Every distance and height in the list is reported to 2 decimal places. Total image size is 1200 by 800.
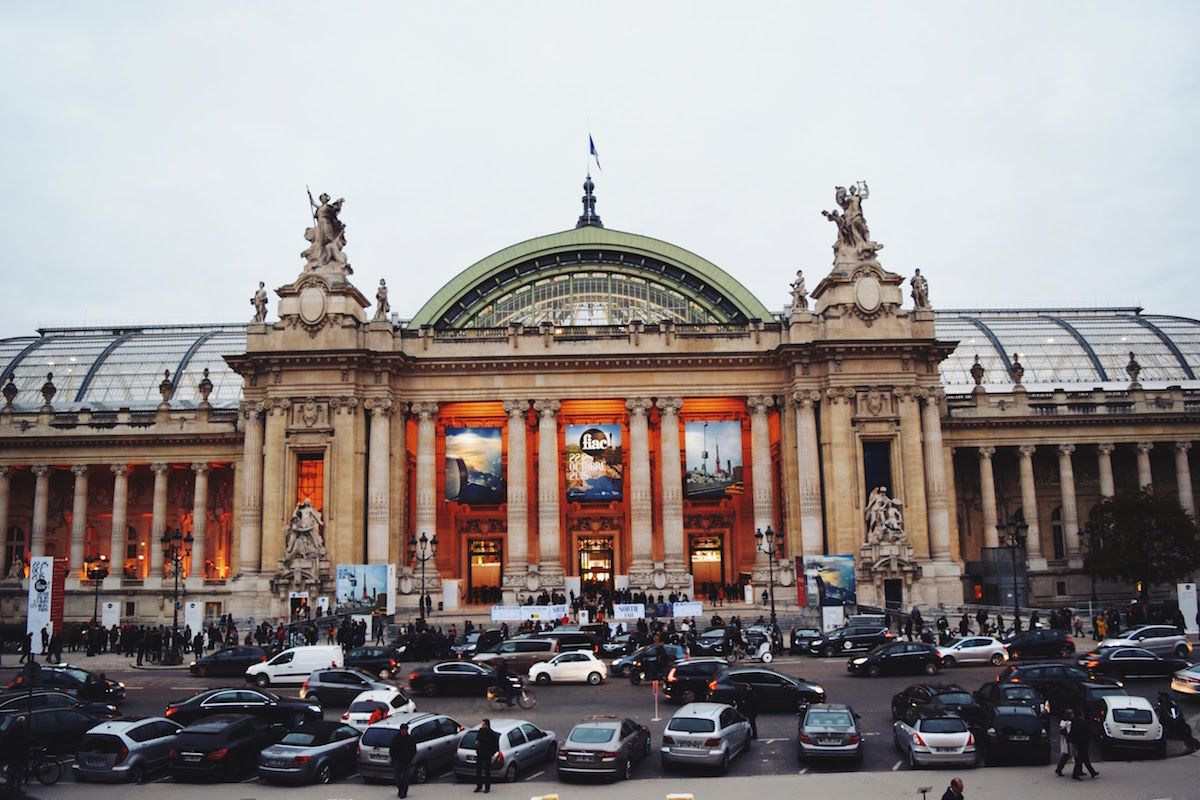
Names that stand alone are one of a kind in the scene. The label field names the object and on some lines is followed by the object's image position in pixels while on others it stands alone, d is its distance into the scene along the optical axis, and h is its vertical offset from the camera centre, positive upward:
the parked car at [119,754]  22.16 -4.38
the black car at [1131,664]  32.81 -4.30
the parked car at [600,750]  21.41 -4.40
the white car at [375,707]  25.72 -4.15
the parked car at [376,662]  36.81 -4.10
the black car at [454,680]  33.16 -4.33
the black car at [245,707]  25.67 -4.02
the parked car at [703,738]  22.03 -4.35
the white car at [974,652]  37.19 -4.29
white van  36.16 -4.14
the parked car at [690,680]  31.16 -4.25
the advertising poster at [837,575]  51.72 -1.88
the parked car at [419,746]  21.81 -4.36
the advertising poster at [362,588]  51.91 -1.98
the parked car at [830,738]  22.20 -4.37
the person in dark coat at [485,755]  21.00 -4.31
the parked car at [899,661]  35.62 -4.37
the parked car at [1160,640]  37.19 -4.02
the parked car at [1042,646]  38.44 -4.27
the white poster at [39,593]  35.88 -1.31
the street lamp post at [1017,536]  43.66 -0.09
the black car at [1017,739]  22.38 -4.53
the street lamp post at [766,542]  47.73 -0.12
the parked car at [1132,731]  22.84 -4.50
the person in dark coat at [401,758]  20.75 -4.28
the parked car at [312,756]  21.45 -4.41
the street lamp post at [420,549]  57.44 -0.07
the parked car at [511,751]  21.80 -4.52
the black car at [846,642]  41.81 -4.30
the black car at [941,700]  23.91 -4.03
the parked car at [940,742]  21.80 -4.44
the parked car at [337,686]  30.81 -4.16
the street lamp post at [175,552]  44.28 +0.09
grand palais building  58.81 +5.84
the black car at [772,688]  28.94 -4.25
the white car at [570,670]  35.50 -4.40
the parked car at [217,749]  21.94 -4.31
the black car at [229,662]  38.97 -4.20
